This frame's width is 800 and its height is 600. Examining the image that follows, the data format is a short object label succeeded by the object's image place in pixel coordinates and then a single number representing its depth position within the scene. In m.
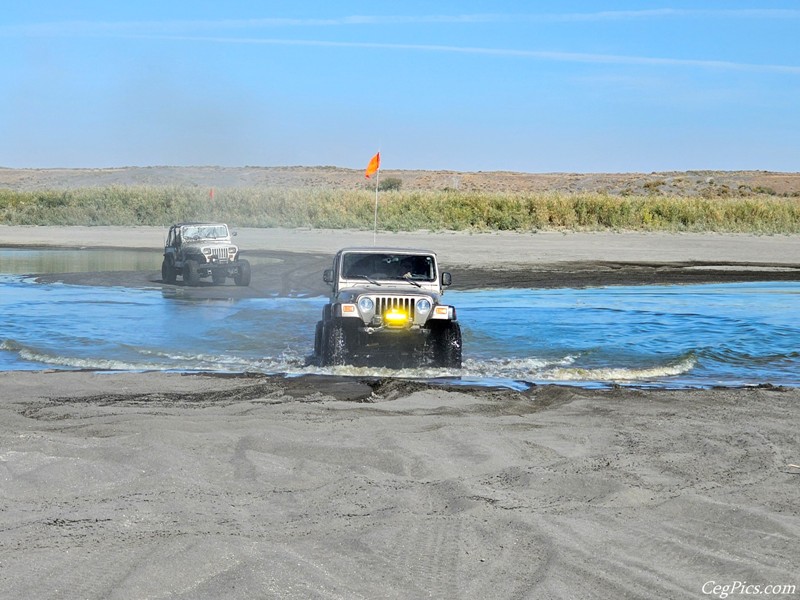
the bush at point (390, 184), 115.37
